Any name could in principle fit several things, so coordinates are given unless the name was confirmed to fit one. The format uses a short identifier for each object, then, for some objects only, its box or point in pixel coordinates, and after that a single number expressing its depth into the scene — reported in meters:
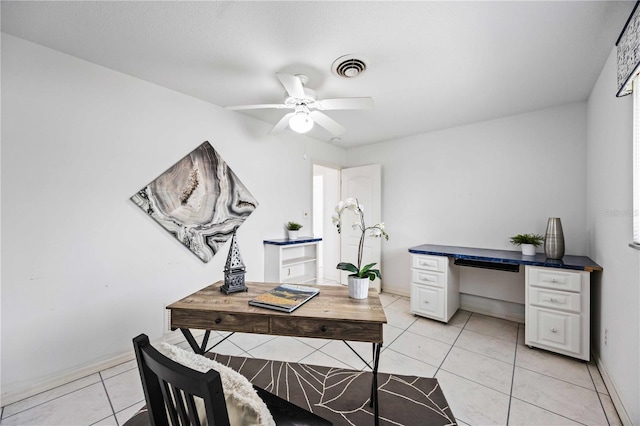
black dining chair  0.57
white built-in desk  2.23
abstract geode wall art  2.46
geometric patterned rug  1.65
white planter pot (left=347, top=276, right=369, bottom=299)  1.71
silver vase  2.55
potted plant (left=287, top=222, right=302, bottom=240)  3.64
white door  4.21
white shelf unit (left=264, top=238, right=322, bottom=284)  3.33
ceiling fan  1.93
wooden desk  1.41
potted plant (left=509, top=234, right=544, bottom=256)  2.81
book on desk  1.56
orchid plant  1.74
